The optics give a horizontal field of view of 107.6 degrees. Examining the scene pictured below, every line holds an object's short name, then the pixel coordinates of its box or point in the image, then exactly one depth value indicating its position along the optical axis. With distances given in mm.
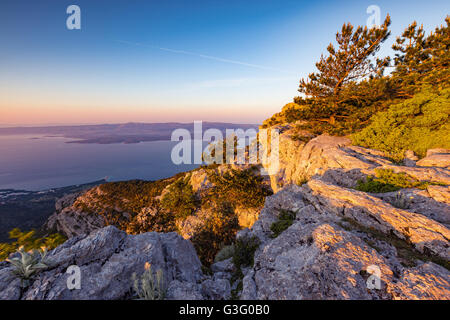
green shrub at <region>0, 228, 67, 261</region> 6291
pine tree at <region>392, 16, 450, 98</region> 13945
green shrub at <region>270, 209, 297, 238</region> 6690
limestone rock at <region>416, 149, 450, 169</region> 7896
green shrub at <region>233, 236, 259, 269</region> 5754
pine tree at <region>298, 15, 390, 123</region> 16797
